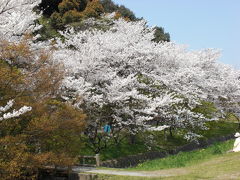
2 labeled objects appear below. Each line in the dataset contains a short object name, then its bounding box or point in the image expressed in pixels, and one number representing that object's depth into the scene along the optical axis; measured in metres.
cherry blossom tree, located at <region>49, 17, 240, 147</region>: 16.69
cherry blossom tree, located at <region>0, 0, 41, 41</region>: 12.61
